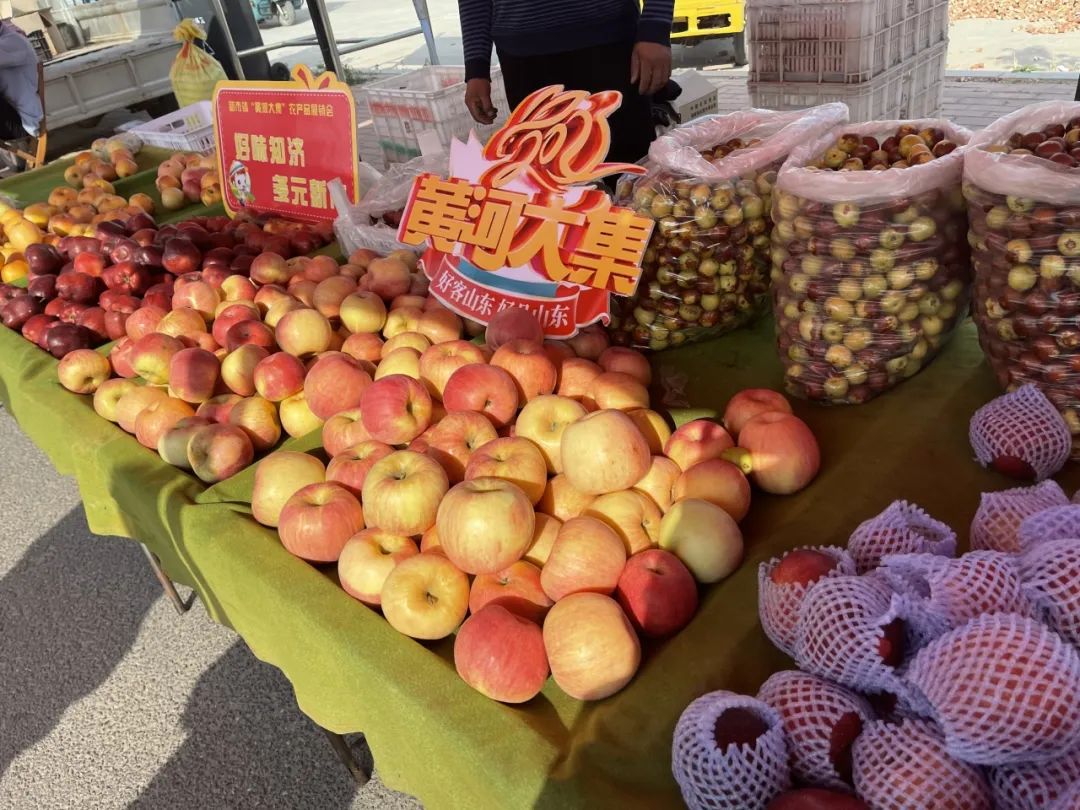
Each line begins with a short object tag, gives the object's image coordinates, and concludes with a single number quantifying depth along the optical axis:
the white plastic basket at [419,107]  3.31
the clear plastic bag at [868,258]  1.38
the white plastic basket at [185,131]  4.39
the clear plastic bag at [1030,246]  1.19
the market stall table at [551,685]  1.04
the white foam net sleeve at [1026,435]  1.27
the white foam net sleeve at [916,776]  0.83
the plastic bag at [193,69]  4.94
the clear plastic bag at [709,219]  1.71
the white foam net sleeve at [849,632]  0.91
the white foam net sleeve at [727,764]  0.87
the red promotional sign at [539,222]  1.76
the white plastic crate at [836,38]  3.03
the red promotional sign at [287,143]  2.65
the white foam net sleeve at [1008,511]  1.08
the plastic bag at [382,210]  2.53
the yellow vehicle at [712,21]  7.93
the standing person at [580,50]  2.53
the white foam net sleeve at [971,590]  0.90
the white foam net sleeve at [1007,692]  0.79
